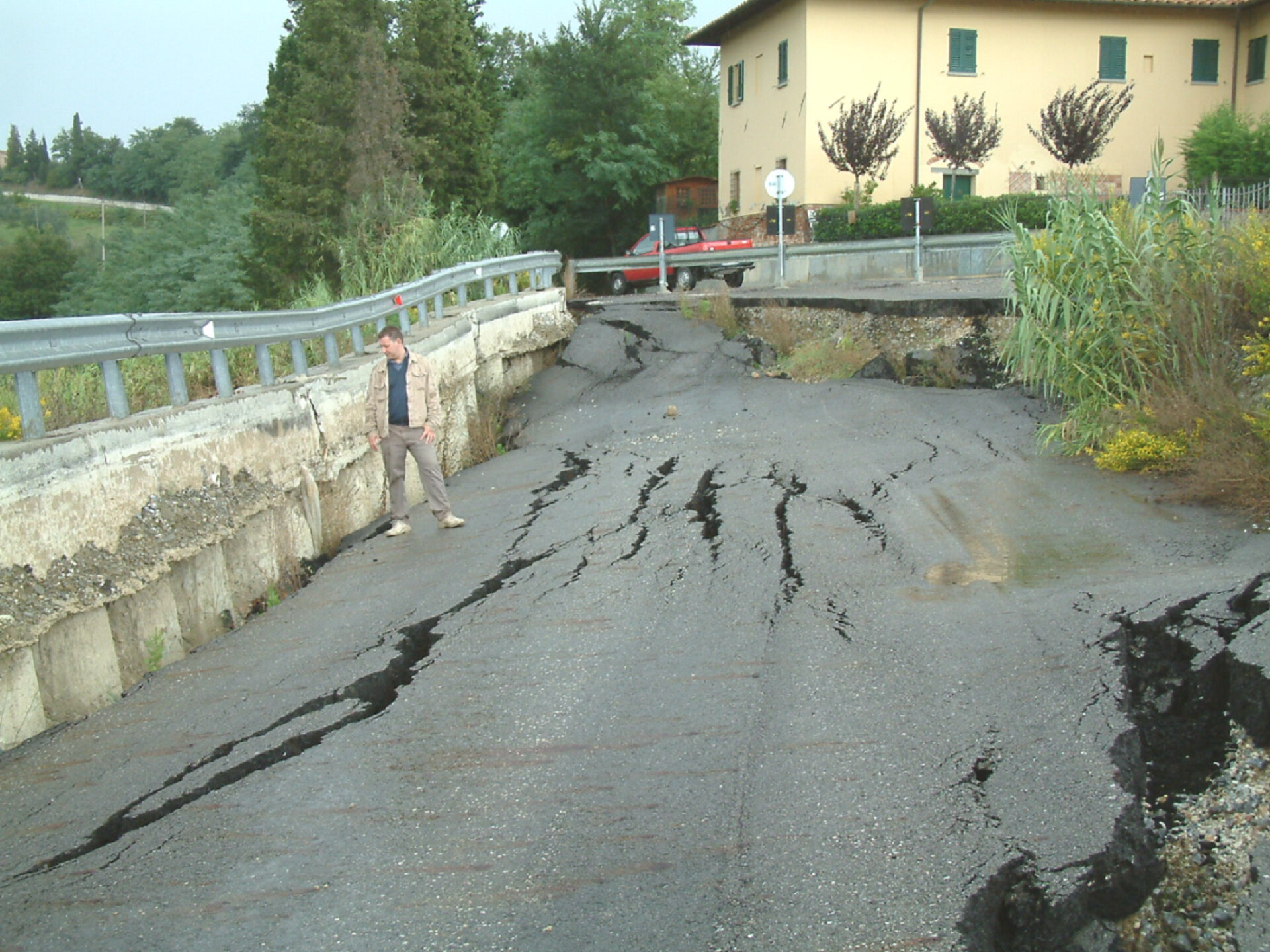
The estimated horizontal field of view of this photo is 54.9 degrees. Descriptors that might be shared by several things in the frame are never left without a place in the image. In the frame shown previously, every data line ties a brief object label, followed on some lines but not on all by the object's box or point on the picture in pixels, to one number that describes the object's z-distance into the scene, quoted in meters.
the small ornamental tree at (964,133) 33.41
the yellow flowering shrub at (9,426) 6.54
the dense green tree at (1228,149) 32.38
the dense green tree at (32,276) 82.25
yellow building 34.06
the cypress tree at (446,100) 36.06
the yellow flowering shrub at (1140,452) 9.07
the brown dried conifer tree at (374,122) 26.39
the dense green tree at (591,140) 48.75
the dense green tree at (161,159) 122.62
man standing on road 9.14
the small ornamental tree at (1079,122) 32.97
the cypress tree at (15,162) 179.88
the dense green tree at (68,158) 168.88
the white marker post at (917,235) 21.08
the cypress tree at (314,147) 30.12
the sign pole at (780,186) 21.89
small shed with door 47.72
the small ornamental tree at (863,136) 32.28
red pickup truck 25.33
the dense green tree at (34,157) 181.25
